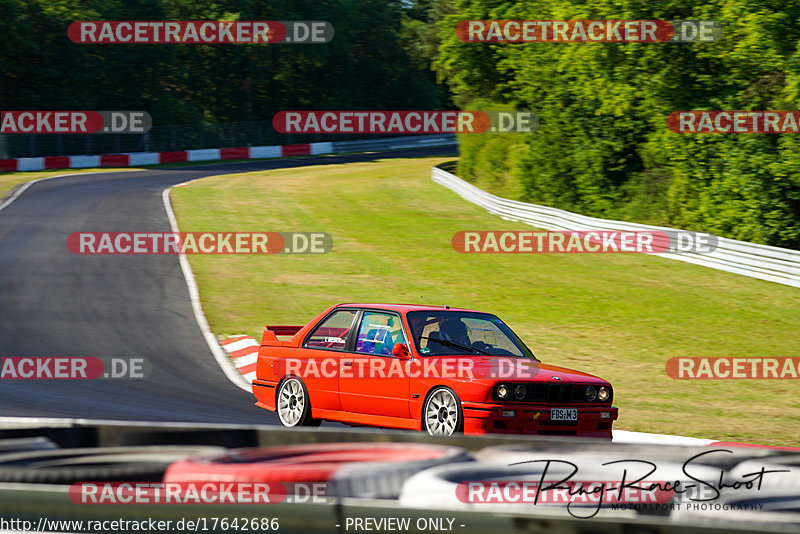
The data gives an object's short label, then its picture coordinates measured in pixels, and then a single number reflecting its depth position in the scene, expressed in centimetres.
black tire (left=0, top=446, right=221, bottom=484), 1022
